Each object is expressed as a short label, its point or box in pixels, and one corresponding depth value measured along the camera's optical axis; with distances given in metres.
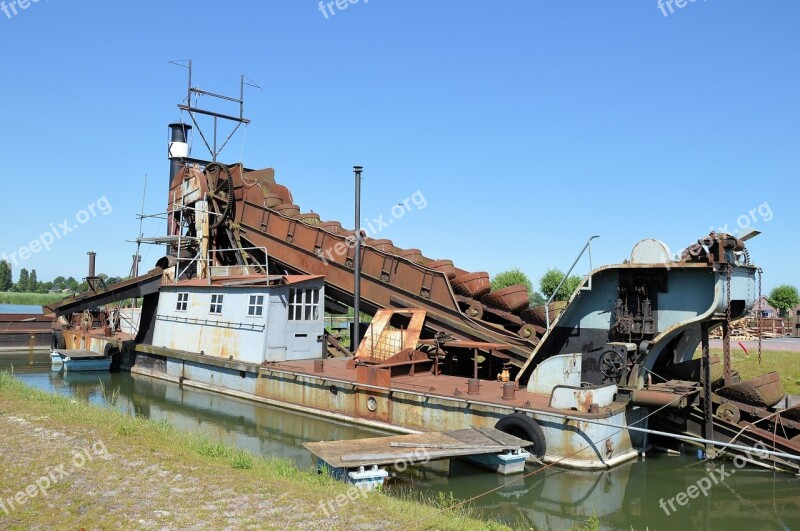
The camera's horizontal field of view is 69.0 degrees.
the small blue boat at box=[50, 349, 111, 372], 23.31
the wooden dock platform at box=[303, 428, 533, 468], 8.90
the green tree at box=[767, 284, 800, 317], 52.78
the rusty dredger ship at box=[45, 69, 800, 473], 10.66
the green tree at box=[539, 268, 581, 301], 46.19
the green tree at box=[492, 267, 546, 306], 50.91
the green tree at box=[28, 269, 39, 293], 138.25
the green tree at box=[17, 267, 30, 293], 136.12
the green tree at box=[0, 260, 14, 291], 116.27
